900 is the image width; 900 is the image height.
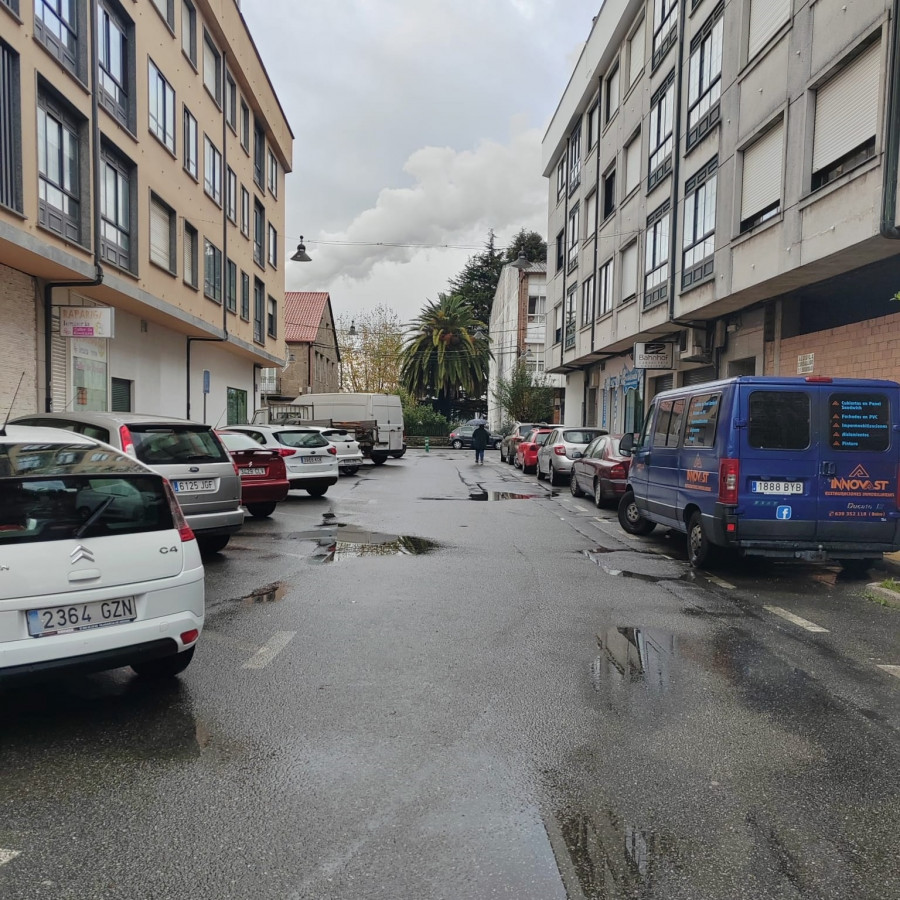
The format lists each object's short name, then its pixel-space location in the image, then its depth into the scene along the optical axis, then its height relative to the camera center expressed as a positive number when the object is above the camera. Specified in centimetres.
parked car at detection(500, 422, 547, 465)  2836 -101
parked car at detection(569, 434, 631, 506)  1397 -100
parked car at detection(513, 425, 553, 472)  2423 -104
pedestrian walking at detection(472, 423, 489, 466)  2897 -105
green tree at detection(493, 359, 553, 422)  4041 +92
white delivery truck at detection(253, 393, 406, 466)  2706 -19
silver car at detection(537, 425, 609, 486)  1934 -83
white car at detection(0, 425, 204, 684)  371 -85
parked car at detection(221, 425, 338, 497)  1504 -87
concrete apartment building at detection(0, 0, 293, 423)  1280 +454
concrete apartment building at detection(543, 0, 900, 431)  1173 +481
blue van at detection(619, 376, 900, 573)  766 -47
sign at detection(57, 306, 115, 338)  1405 +158
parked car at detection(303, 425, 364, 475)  2219 -111
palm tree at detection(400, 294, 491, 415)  5506 +450
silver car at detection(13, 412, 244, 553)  823 -57
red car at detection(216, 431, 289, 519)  1211 -102
